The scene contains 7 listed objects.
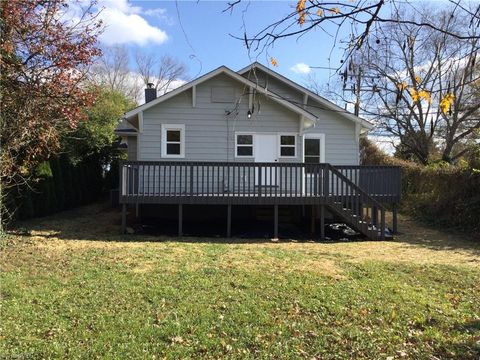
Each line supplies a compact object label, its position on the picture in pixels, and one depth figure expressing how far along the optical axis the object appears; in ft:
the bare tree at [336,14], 11.67
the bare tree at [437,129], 99.91
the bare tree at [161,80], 132.93
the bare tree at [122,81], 139.23
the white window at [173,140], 51.57
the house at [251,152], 44.14
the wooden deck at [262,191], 43.62
